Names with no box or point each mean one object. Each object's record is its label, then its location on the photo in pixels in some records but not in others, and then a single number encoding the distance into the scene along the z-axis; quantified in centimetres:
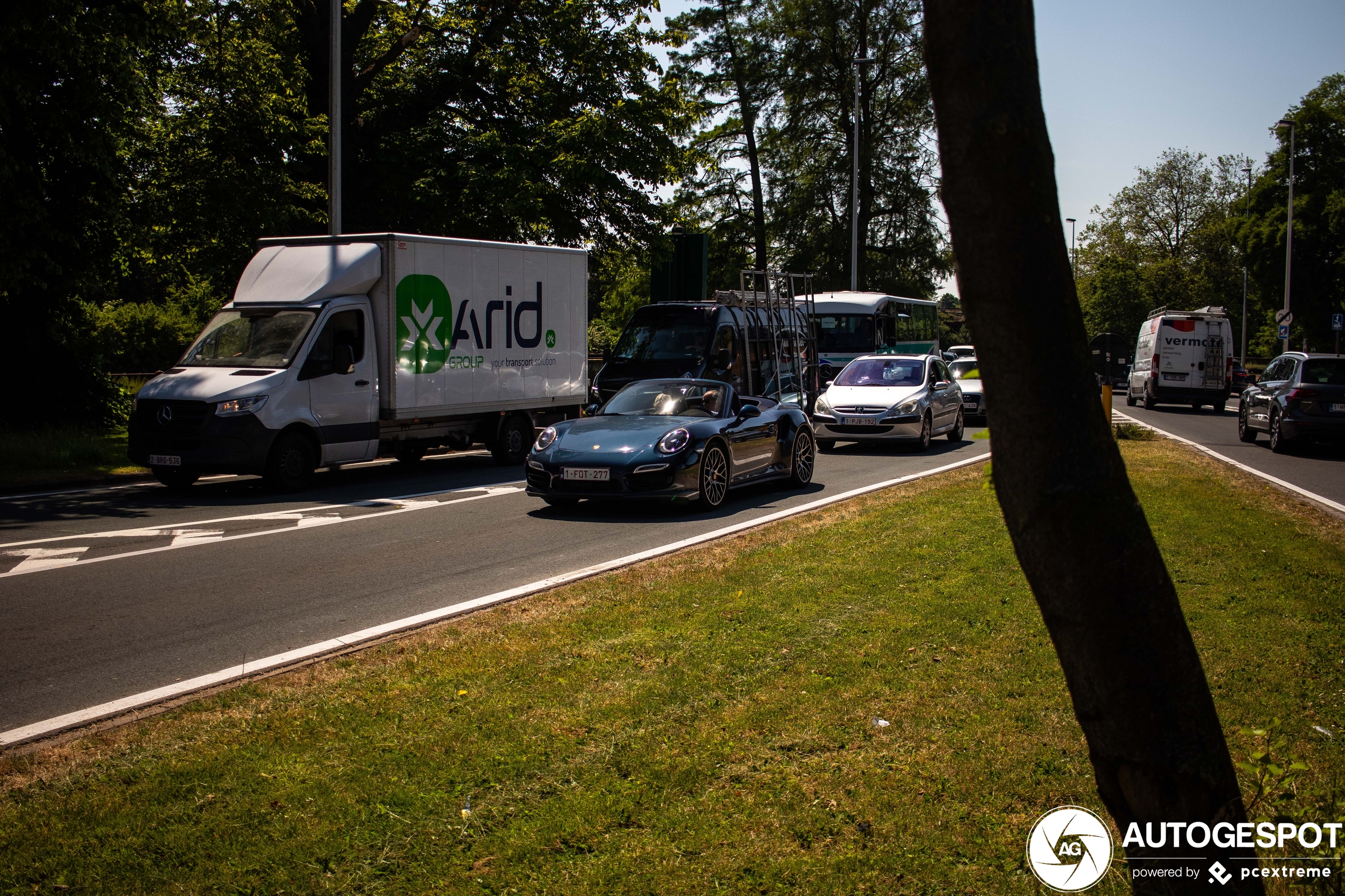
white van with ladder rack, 3356
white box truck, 1339
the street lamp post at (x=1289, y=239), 4903
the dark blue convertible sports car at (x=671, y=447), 1141
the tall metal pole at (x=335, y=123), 1906
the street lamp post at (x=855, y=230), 4247
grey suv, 1883
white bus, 3027
